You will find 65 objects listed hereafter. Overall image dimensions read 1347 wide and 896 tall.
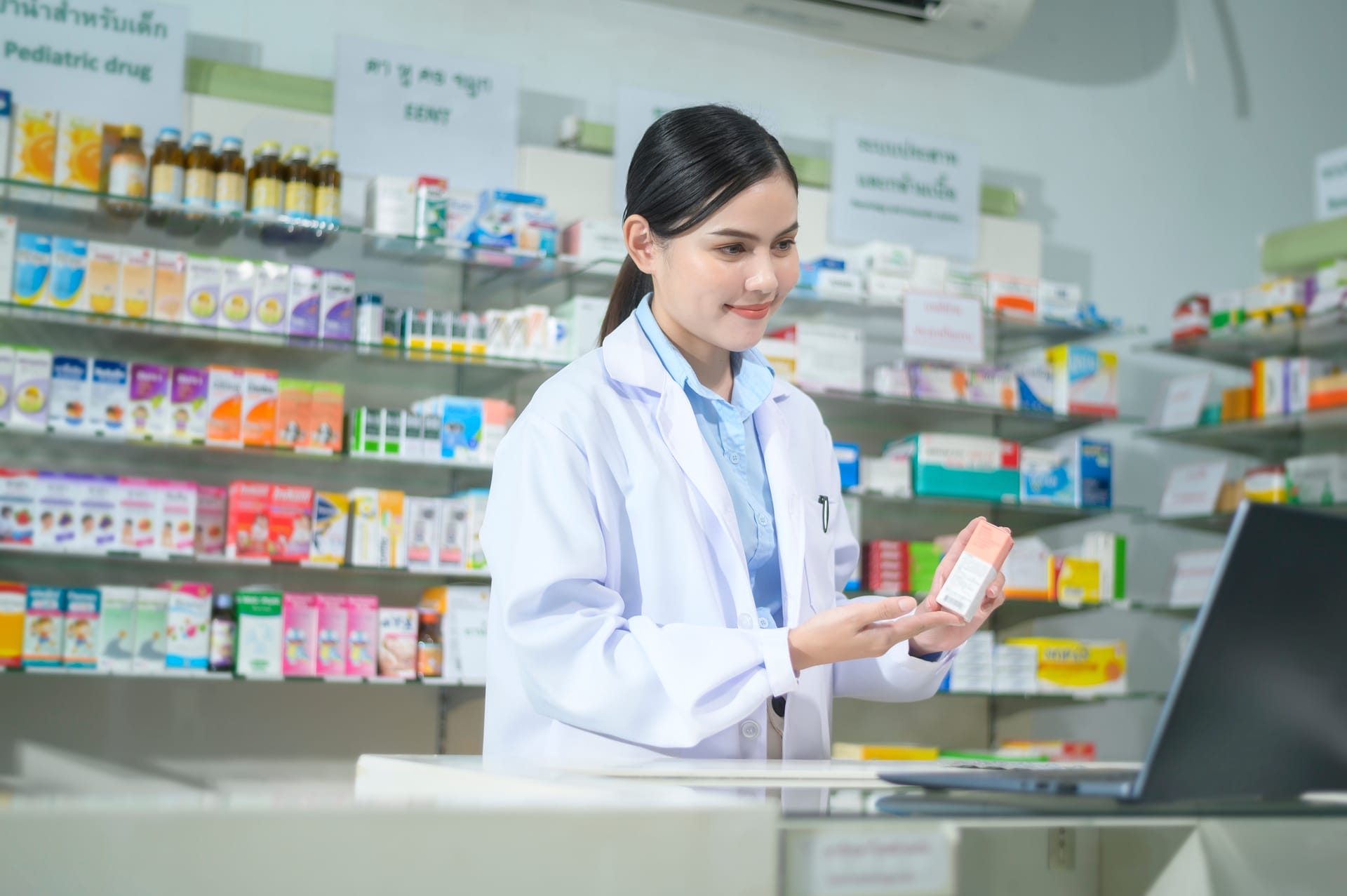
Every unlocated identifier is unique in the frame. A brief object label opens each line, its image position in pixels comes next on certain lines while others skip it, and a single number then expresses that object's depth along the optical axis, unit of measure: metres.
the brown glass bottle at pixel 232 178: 4.00
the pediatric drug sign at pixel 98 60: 4.19
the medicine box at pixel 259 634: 3.89
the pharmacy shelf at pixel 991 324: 4.91
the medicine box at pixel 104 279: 3.88
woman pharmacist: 1.58
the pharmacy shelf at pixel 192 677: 3.77
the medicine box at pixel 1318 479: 4.91
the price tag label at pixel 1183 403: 5.25
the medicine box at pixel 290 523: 3.98
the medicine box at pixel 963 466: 4.79
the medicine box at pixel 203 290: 3.95
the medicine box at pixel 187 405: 3.93
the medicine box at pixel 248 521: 3.93
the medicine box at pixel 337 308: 4.11
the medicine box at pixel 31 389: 3.78
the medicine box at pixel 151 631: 3.80
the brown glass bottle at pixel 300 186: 4.08
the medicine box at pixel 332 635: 4.00
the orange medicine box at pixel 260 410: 4.00
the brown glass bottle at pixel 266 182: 4.04
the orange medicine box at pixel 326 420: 4.08
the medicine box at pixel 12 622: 3.69
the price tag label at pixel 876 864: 0.90
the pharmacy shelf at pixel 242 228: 3.93
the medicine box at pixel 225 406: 3.96
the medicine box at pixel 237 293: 3.98
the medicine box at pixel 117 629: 3.78
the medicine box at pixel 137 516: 3.84
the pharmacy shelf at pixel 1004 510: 4.89
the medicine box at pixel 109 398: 3.85
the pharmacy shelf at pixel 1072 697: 4.89
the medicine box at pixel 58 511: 3.79
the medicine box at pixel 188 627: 3.83
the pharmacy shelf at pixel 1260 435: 5.14
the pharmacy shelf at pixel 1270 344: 5.10
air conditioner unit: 5.15
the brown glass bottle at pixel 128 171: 3.92
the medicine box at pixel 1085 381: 5.03
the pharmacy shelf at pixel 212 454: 3.97
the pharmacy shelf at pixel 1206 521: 5.25
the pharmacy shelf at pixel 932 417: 4.81
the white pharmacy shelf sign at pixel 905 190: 5.29
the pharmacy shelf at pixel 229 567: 3.92
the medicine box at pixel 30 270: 3.81
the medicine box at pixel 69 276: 3.85
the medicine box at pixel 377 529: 4.08
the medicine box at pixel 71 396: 3.82
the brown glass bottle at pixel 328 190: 4.12
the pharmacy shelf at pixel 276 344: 3.89
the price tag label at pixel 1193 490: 5.20
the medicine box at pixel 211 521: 3.96
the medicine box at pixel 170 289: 3.94
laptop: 1.03
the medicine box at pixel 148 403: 3.88
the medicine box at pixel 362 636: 4.04
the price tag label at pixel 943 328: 4.79
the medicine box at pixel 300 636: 3.95
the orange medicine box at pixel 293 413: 4.04
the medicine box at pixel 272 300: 4.03
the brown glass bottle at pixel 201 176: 3.97
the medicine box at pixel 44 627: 3.71
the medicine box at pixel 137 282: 3.91
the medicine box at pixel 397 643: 4.07
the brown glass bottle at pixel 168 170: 3.95
